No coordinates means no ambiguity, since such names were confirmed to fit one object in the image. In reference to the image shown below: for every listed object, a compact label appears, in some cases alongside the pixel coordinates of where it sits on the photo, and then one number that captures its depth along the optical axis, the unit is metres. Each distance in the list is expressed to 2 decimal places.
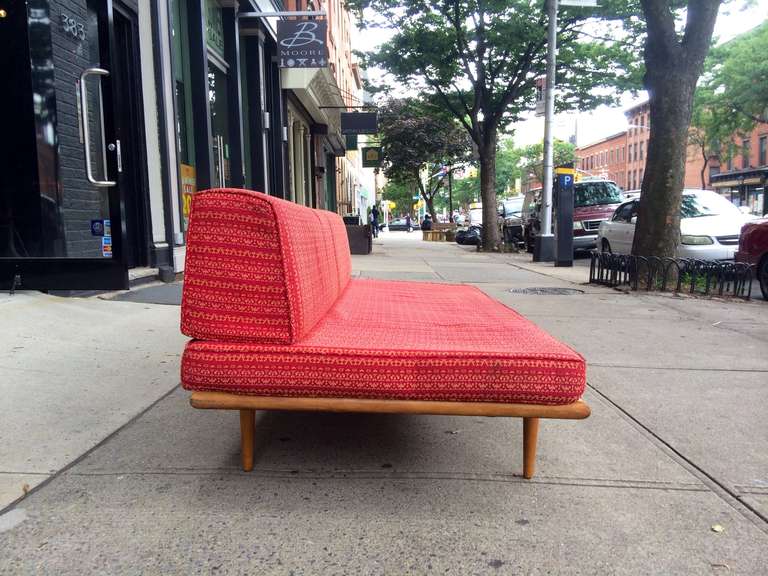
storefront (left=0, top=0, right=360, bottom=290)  5.16
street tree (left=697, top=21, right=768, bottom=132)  30.08
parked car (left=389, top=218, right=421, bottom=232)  65.25
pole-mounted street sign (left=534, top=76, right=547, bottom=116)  15.81
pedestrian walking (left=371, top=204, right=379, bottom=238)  36.45
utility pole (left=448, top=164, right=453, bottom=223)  44.64
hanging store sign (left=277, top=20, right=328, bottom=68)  12.73
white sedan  10.38
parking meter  13.86
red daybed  2.22
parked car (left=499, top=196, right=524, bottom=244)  22.42
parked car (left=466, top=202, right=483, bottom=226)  30.14
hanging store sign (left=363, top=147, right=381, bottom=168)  32.72
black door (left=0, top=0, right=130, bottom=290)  4.88
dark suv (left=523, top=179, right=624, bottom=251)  16.69
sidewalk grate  8.53
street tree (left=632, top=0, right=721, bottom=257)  8.55
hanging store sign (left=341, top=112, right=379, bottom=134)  20.95
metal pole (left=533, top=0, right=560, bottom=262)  15.20
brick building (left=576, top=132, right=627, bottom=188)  79.25
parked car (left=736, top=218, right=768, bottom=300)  8.30
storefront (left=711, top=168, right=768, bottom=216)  47.28
